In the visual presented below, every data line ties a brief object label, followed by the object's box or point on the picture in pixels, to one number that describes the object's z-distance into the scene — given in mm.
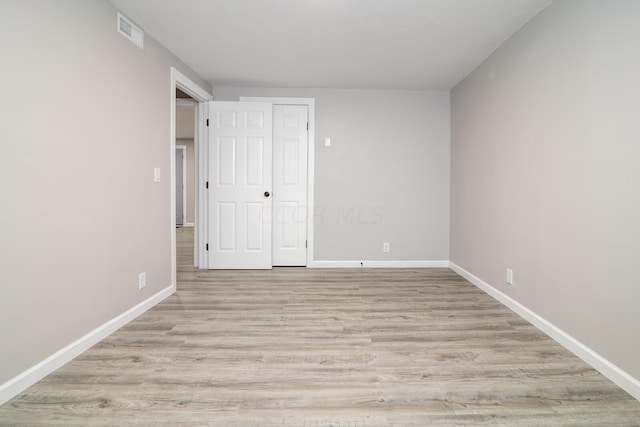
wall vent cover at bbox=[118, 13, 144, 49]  2486
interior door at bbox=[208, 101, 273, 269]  4215
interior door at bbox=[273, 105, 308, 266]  4406
